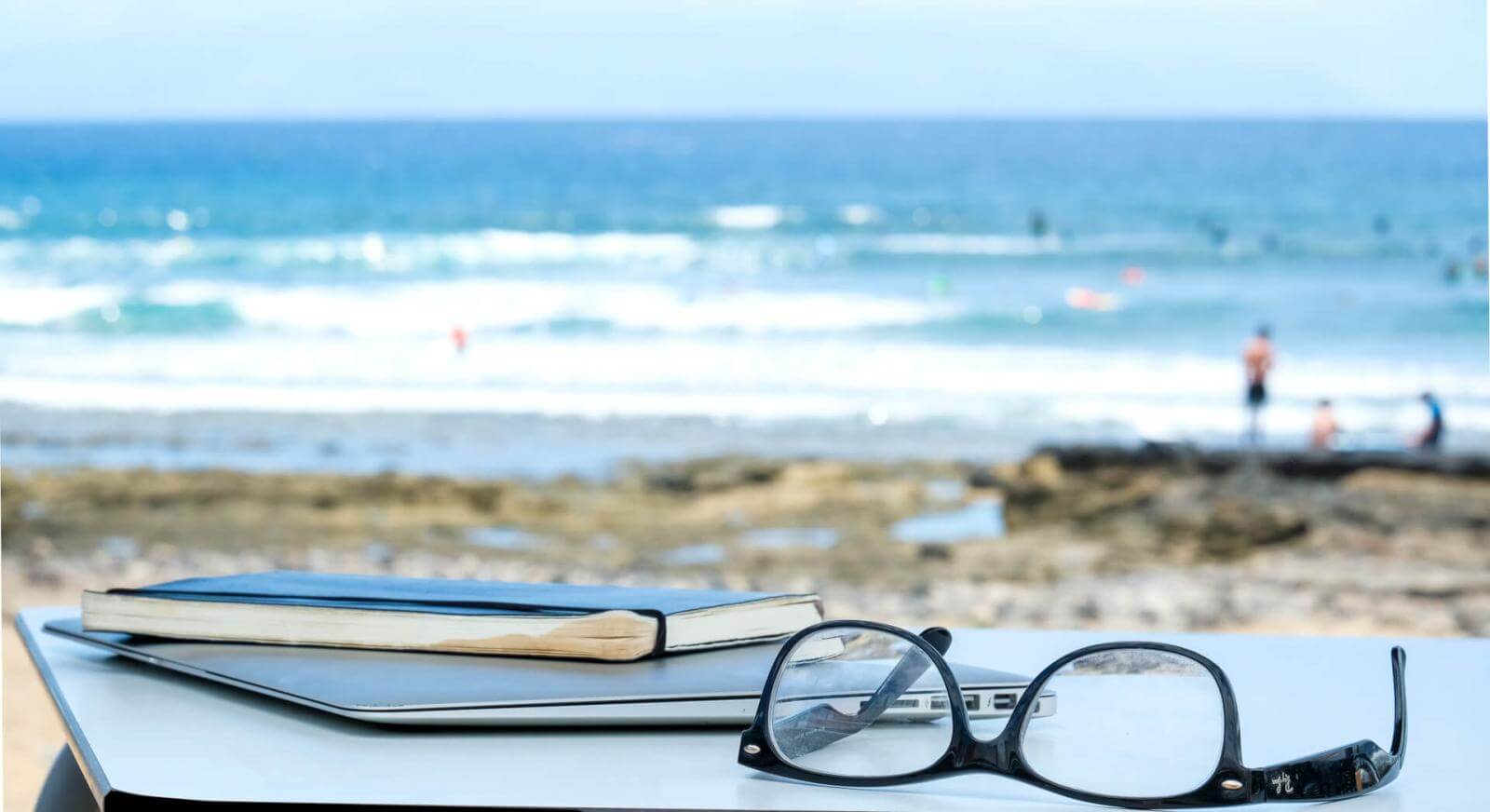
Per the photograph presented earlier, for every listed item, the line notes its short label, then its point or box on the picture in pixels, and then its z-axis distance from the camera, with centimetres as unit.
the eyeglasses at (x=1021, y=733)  122
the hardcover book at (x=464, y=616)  130
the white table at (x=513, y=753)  122
